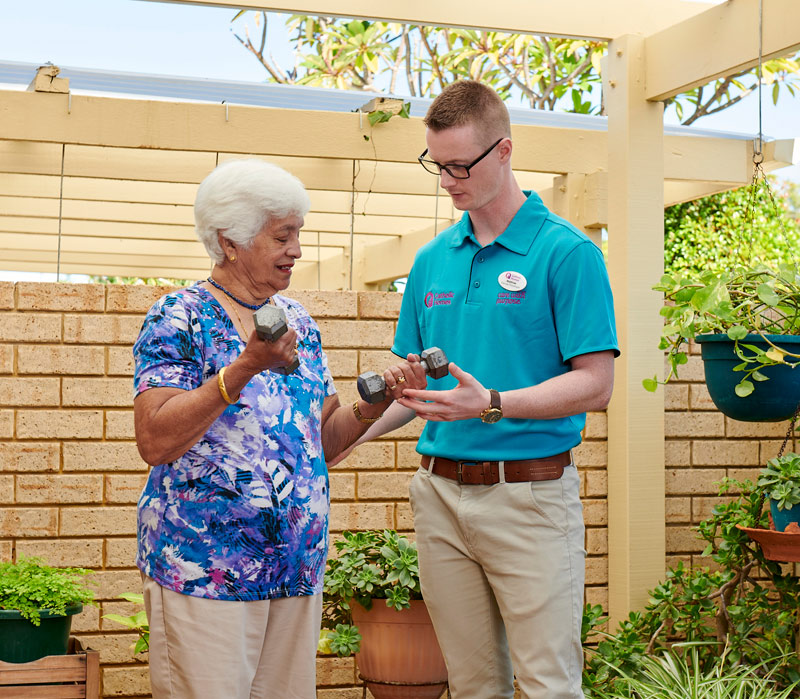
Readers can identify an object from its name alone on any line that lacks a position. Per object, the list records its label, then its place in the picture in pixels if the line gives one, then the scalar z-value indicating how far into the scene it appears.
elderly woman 1.90
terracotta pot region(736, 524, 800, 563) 3.28
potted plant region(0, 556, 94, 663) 2.79
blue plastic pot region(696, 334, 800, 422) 3.05
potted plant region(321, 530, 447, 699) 3.39
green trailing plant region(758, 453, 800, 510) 3.26
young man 2.18
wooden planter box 2.77
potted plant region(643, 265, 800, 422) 3.04
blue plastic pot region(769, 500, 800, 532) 3.27
